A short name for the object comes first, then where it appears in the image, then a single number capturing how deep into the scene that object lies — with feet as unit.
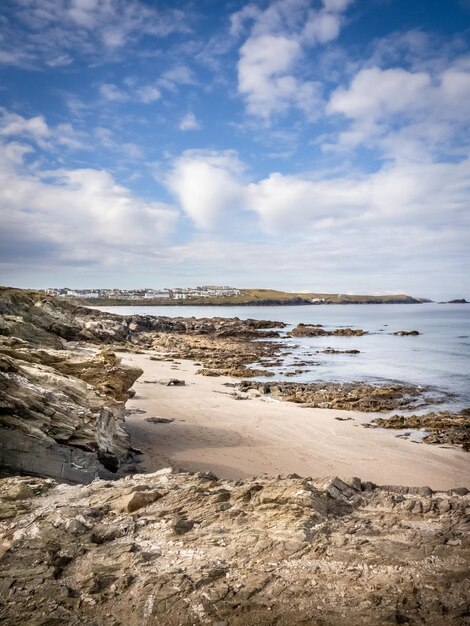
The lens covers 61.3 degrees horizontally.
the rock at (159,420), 52.16
